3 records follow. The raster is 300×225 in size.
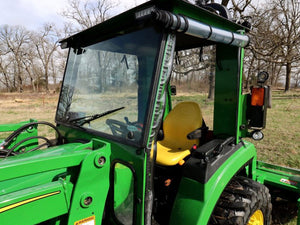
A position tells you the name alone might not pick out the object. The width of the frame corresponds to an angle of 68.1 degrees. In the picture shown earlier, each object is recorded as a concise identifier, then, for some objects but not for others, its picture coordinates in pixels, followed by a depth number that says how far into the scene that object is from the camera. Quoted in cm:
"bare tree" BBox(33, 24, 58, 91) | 3597
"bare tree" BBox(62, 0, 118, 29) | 2028
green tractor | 143
